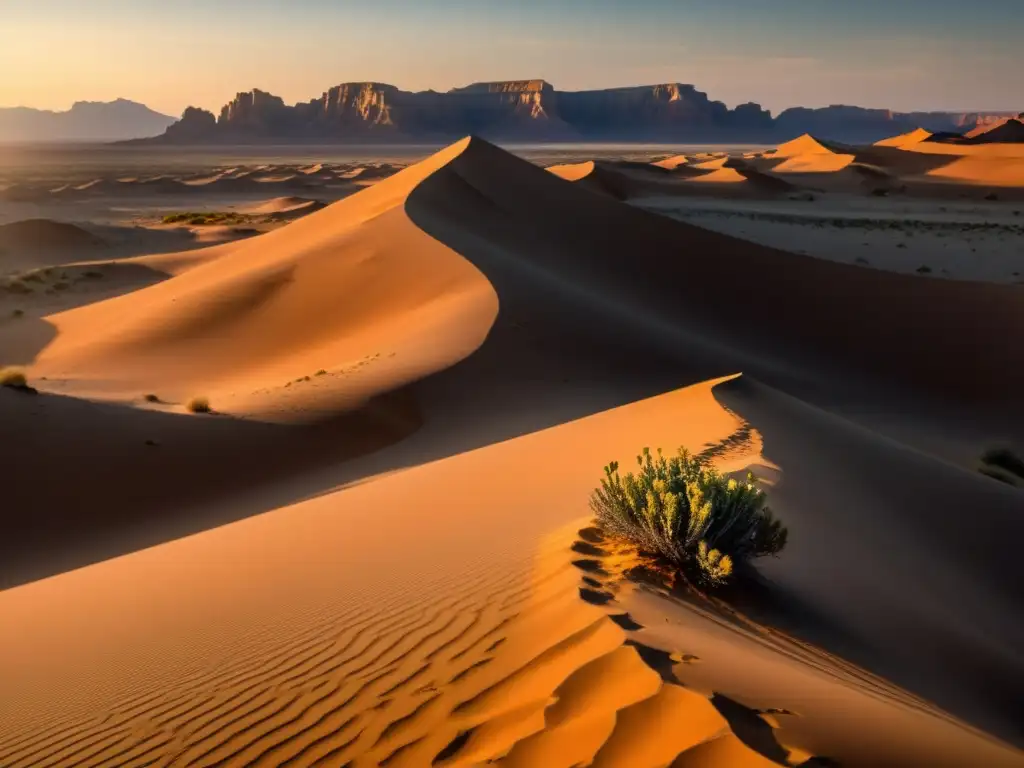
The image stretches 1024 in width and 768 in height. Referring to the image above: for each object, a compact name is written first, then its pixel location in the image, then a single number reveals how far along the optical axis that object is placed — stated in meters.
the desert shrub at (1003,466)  11.07
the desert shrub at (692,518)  4.61
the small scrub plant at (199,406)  10.91
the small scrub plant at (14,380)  10.25
